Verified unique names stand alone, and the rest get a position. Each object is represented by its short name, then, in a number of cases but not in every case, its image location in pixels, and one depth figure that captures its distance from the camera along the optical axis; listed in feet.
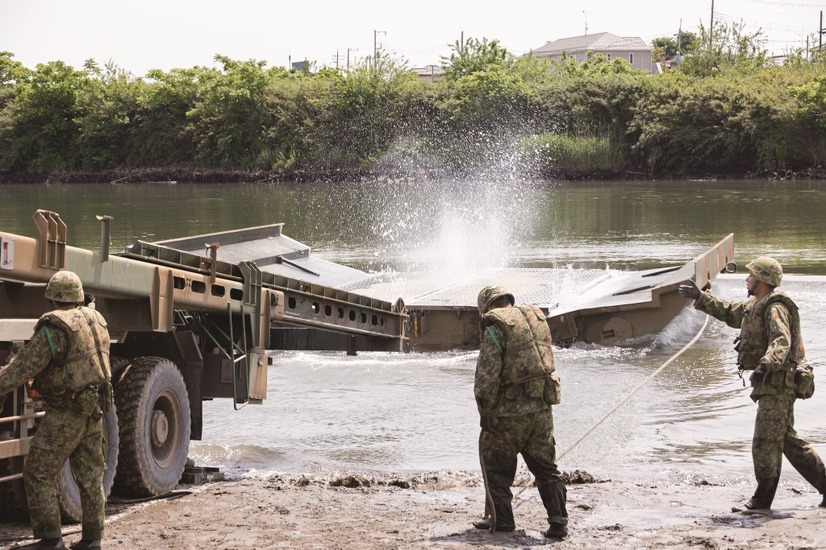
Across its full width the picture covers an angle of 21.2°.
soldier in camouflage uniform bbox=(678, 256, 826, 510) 43.52
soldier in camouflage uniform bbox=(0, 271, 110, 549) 37.29
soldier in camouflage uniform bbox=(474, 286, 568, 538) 40.67
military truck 40.76
